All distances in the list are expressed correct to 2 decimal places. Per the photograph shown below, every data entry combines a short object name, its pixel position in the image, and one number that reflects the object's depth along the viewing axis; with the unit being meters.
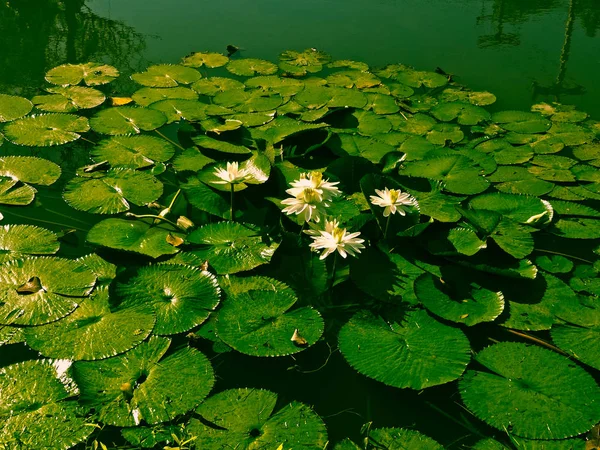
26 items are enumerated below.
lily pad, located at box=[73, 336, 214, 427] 1.58
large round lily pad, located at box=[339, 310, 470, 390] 1.76
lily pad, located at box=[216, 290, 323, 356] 1.83
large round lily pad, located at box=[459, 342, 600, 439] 1.66
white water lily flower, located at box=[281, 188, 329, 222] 1.89
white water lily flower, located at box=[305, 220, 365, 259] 1.84
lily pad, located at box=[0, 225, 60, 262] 2.17
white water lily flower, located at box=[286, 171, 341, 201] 1.89
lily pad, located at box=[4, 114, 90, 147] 2.96
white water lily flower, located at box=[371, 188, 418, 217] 2.06
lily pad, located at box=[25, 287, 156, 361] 1.77
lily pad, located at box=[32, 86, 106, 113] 3.35
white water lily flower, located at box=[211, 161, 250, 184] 2.20
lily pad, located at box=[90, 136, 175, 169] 2.84
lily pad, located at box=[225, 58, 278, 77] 4.07
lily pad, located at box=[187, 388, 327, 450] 1.53
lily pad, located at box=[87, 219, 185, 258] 2.20
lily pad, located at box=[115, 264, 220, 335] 1.91
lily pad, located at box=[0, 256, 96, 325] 1.89
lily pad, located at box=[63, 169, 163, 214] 2.49
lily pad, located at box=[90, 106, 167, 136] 3.12
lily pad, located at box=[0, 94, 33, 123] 3.17
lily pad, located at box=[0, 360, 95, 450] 1.50
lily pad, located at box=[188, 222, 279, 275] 2.16
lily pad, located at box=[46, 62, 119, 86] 3.73
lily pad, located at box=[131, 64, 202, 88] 3.78
